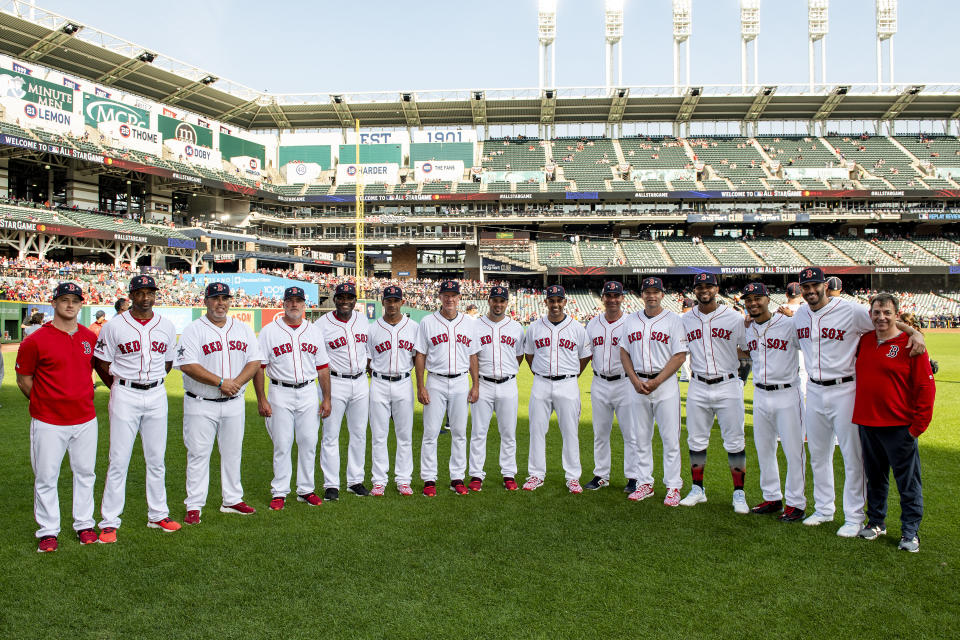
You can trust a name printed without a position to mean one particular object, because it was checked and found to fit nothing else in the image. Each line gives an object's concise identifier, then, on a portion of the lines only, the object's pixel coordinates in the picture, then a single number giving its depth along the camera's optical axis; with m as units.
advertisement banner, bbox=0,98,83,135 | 34.06
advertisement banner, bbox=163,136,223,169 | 43.12
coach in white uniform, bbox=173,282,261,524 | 5.38
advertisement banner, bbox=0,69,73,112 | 33.91
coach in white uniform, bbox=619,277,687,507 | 5.93
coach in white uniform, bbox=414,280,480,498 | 6.32
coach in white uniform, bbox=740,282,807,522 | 5.41
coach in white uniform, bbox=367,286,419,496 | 6.24
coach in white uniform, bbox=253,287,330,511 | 5.85
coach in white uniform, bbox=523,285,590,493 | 6.37
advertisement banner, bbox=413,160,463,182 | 49.47
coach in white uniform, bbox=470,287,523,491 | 6.43
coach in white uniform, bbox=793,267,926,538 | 5.07
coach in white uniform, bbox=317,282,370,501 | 6.12
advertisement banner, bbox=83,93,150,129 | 38.06
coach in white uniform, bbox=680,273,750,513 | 5.75
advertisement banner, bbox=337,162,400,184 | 49.28
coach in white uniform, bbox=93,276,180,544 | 5.03
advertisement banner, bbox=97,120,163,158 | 38.69
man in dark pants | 4.66
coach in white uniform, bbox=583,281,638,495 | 6.31
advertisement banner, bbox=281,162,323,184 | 50.41
